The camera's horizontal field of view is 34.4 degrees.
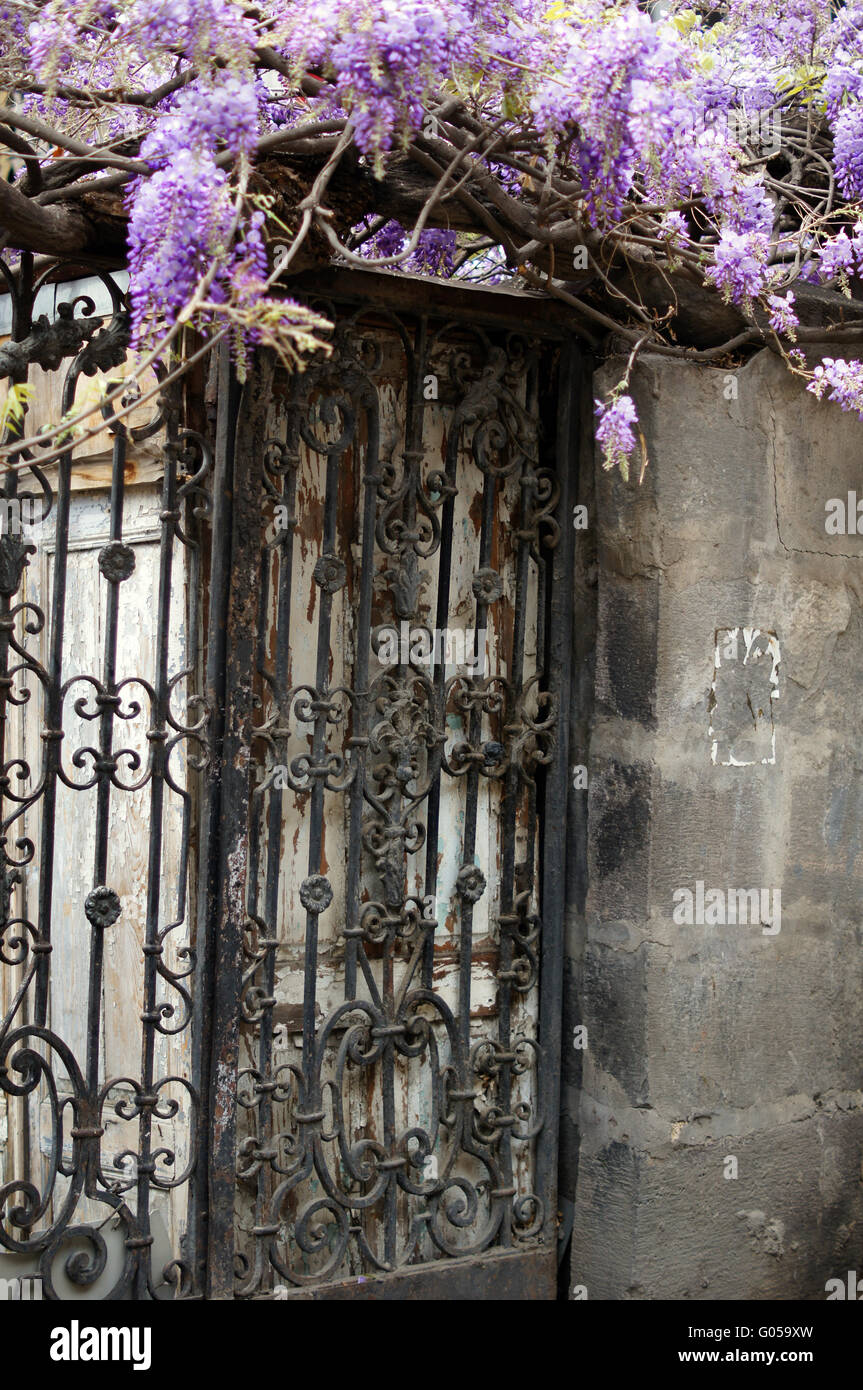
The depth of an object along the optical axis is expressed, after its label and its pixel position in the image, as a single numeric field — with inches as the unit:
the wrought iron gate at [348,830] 135.4
